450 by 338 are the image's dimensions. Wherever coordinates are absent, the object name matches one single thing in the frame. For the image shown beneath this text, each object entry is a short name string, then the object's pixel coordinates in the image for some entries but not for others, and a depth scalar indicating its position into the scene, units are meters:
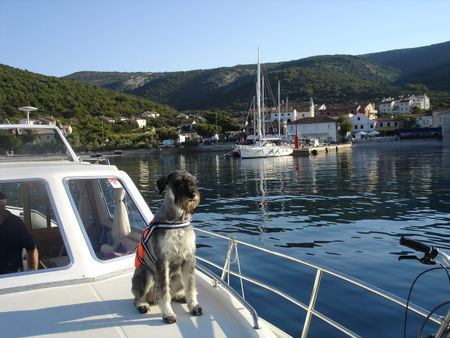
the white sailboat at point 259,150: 68.88
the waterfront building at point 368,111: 150.66
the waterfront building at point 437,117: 125.06
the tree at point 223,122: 142.12
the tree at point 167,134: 138.02
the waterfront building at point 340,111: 150.98
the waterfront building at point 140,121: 163.76
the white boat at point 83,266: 3.51
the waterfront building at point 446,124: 107.00
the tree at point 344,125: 120.75
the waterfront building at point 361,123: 138.88
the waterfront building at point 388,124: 136.10
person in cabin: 4.50
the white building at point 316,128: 115.19
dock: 74.69
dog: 3.67
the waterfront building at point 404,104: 167.15
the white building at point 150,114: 184.68
